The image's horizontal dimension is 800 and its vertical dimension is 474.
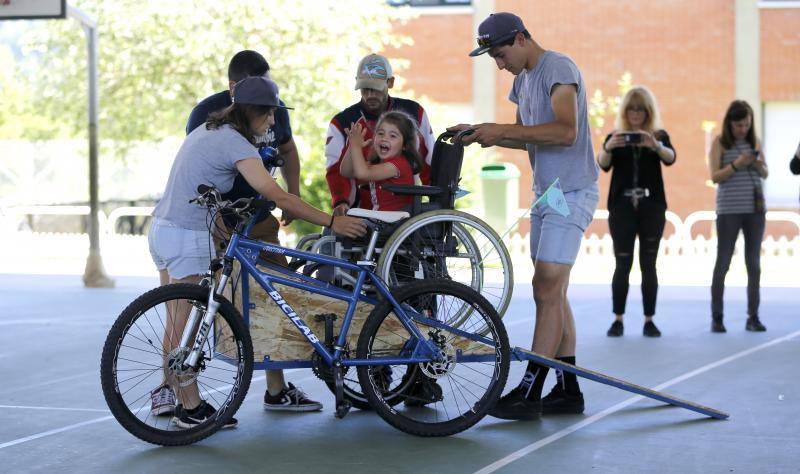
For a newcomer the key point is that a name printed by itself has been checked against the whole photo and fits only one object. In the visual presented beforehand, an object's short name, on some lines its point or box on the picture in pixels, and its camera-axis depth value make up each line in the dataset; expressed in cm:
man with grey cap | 1550
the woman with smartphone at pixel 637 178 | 2280
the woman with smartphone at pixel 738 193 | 2412
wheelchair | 1406
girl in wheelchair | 1473
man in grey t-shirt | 1442
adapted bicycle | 1284
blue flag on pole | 1455
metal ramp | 1409
